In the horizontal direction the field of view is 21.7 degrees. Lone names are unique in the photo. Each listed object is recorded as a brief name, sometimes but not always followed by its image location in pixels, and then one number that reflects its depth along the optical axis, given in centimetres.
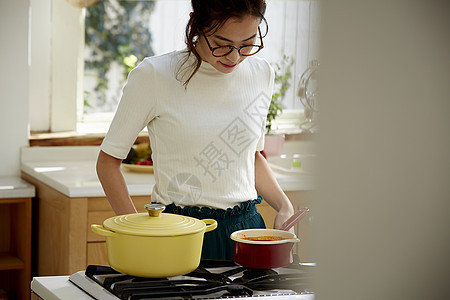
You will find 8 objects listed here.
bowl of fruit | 519
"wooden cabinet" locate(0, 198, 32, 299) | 491
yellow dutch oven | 253
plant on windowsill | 572
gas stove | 247
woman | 311
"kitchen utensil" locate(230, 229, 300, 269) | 267
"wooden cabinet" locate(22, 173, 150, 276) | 441
